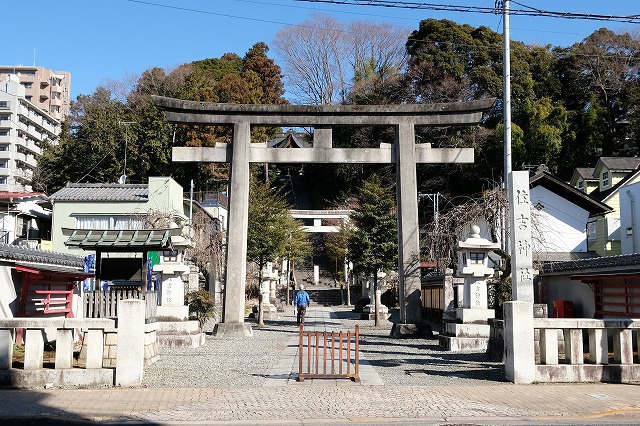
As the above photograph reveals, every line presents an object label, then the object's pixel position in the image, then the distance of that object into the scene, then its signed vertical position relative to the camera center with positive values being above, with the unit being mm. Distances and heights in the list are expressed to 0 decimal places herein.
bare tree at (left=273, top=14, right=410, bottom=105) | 60075 +19620
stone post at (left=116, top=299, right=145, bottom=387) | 11695 -1032
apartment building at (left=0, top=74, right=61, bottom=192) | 69312 +16209
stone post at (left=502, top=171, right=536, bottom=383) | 12383 -172
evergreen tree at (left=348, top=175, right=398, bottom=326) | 28734 +2120
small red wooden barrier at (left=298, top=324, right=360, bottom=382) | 12289 -1730
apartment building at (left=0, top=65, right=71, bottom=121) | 88750 +26765
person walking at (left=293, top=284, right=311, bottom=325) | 27859 -700
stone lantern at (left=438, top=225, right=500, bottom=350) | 18406 -327
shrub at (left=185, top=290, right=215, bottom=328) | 21609 -653
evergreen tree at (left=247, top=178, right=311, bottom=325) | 31281 +2669
